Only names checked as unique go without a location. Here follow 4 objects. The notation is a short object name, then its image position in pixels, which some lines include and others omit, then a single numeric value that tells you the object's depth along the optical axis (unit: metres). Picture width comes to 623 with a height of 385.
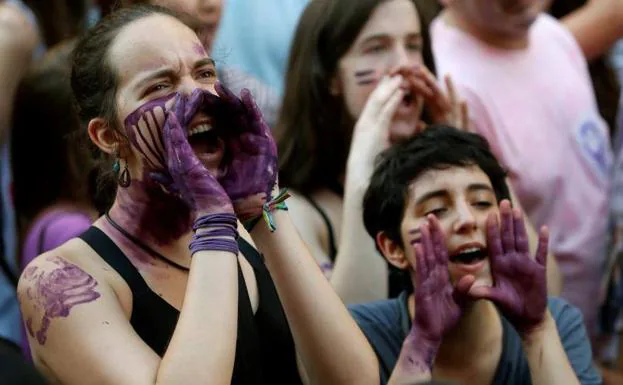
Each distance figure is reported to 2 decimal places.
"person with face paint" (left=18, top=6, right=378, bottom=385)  4.62
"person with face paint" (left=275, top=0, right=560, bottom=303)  7.13
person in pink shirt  7.82
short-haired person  5.58
